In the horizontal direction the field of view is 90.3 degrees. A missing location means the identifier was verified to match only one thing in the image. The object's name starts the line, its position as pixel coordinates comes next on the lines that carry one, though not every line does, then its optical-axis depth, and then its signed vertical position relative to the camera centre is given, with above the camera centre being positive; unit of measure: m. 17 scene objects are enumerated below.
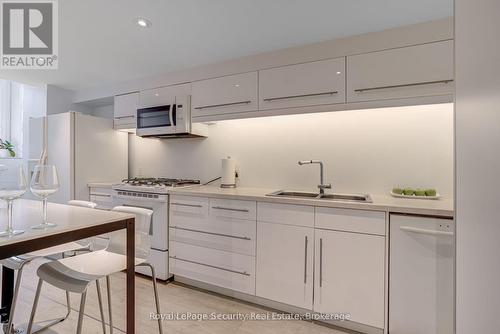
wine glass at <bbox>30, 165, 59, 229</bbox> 1.14 -0.08
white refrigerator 2.92 +0.19
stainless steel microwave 2.68 +0.51
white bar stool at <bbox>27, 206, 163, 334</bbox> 1.24 -0.55
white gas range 2.44 -0.40
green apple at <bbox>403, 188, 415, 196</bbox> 1.93 -0.19
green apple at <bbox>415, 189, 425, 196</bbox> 1.90 -0.19
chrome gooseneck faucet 2.19 -0.12
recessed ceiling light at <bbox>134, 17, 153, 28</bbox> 1.81 +1.07
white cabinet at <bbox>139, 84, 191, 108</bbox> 2.72 +0.81
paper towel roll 2.68 -0.07
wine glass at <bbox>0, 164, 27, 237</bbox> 1.07 -0.09
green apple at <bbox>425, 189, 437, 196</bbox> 1.88 -0.18
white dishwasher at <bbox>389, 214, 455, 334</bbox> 1.49 -0.66
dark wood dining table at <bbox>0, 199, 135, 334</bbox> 0.90 -0.26
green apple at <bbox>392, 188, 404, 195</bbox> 1.99 -0.19
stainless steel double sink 2.08 -0.25
